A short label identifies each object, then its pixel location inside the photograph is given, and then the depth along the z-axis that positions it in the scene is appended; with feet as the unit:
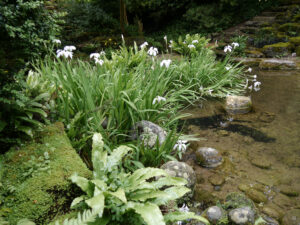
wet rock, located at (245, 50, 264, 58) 32.30
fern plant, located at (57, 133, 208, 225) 5.68
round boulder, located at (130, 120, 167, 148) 10.32
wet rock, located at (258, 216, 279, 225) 7.92
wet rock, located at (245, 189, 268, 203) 8.86
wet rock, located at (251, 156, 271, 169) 10.63
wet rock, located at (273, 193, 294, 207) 8.68
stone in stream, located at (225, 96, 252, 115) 16.31
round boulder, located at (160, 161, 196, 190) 9.19
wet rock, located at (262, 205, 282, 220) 8.21
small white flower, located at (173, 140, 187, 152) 10.30
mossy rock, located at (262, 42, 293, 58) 31.91
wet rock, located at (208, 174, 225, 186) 9.87
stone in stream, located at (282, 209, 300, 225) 7.92
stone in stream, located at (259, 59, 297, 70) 26.86
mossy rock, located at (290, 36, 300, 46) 32.81
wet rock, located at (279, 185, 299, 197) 9.08
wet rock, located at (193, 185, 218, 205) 8.98
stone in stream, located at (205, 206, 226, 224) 7.90
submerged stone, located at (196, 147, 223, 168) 11.00
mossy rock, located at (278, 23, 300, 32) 36.45
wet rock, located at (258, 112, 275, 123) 14.78
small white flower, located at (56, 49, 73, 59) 11.27
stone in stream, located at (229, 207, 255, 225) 7.61
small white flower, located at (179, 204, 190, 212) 8.18
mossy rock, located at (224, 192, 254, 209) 8.32
